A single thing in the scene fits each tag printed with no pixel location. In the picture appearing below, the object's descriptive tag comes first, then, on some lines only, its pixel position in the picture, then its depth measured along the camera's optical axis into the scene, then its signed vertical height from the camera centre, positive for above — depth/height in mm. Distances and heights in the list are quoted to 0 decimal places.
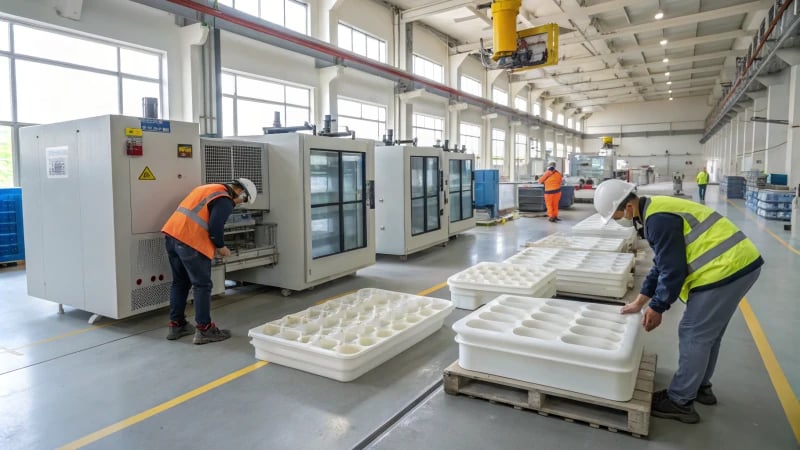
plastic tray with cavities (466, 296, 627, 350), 3188 -1020
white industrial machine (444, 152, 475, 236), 10273 -138
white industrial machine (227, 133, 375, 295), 5777 -307
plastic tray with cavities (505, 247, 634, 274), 5910 -1000
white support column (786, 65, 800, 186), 12789 +1428
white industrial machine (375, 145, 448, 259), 8266 -258
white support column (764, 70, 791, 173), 15266 +1978
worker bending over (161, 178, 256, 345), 4156 -514
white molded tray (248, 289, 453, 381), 3605 -1259
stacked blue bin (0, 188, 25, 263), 7418 -628
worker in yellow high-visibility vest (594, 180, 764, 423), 2723 -516
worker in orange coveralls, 13766 -115
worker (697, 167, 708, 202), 19188 +110
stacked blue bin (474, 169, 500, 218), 13641 -108
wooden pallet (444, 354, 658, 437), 2748 -1387
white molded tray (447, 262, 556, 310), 5109 -1090
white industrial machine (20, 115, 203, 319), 4445 -169
